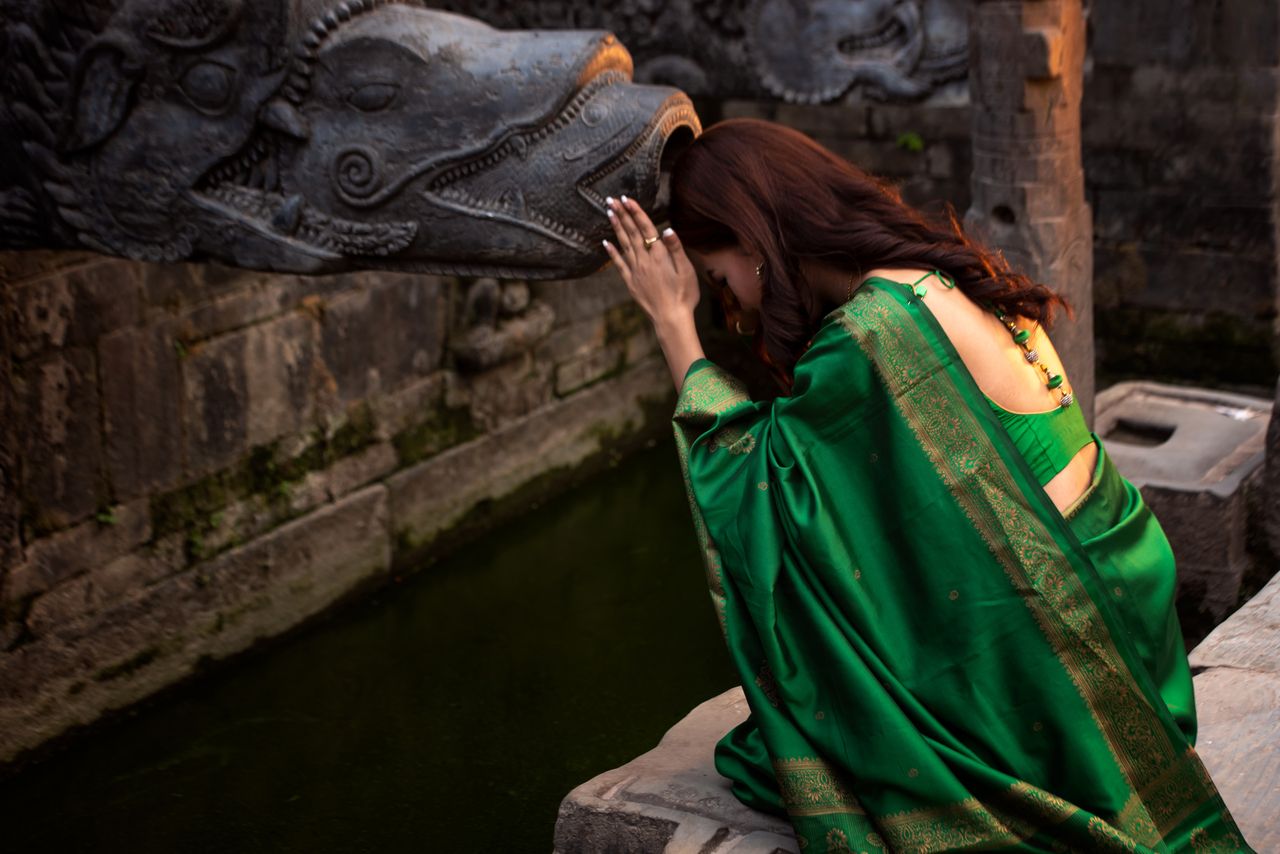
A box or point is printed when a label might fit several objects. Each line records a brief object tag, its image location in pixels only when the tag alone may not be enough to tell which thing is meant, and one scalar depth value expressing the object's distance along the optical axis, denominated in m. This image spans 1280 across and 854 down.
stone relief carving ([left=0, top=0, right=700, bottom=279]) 2.70
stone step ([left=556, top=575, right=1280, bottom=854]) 2.66
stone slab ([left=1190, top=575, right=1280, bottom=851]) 2.83
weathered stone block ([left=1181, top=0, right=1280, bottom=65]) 6.57
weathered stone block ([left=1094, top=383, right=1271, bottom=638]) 4.51
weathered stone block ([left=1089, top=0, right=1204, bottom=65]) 6.81
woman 2.48
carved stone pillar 4.29
